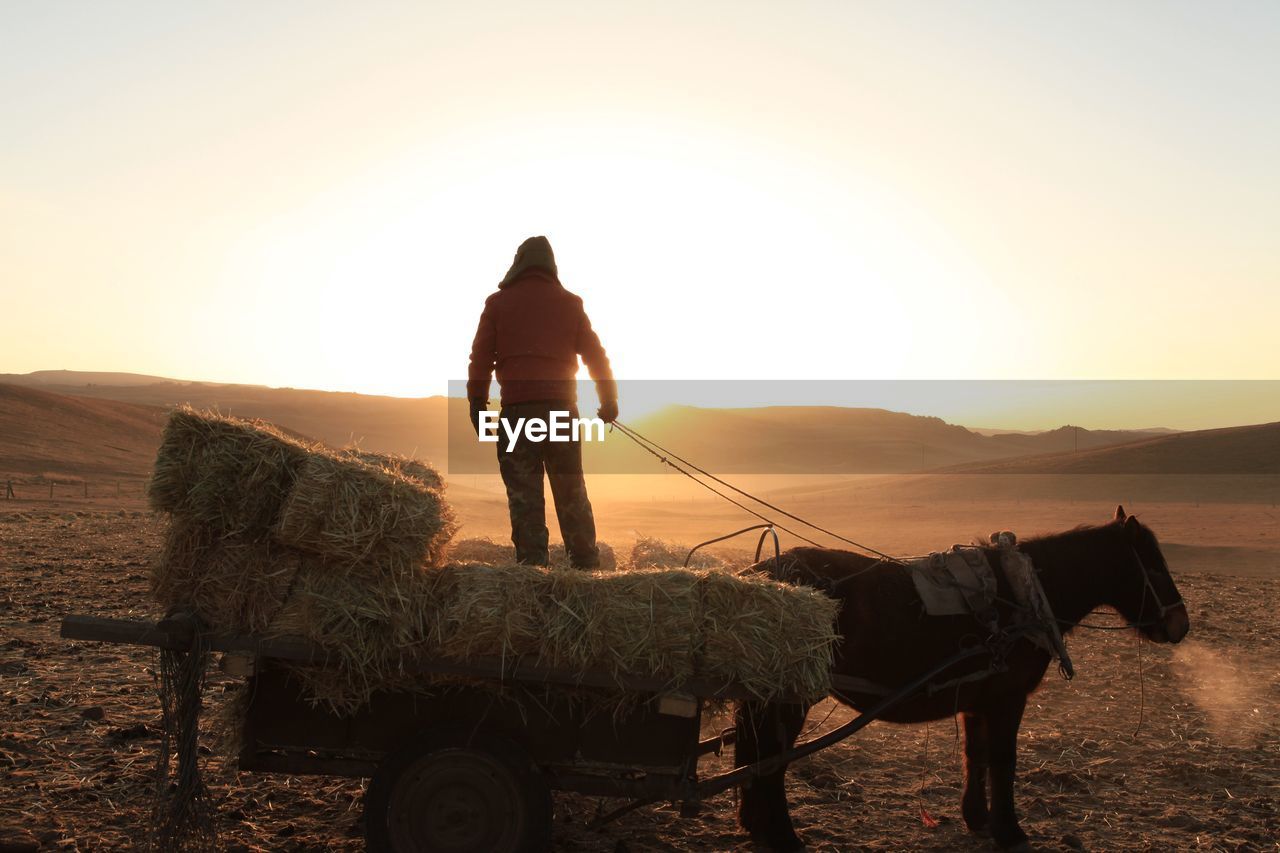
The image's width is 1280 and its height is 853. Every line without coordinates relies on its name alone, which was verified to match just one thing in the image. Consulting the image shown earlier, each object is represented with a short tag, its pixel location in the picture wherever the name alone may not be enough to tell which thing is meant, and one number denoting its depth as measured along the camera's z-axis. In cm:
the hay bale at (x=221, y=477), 435
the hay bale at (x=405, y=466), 487
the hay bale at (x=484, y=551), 691
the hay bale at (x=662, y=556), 624
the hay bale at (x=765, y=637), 425
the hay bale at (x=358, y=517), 418
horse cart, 421
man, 561
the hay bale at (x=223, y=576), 427
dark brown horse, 506
